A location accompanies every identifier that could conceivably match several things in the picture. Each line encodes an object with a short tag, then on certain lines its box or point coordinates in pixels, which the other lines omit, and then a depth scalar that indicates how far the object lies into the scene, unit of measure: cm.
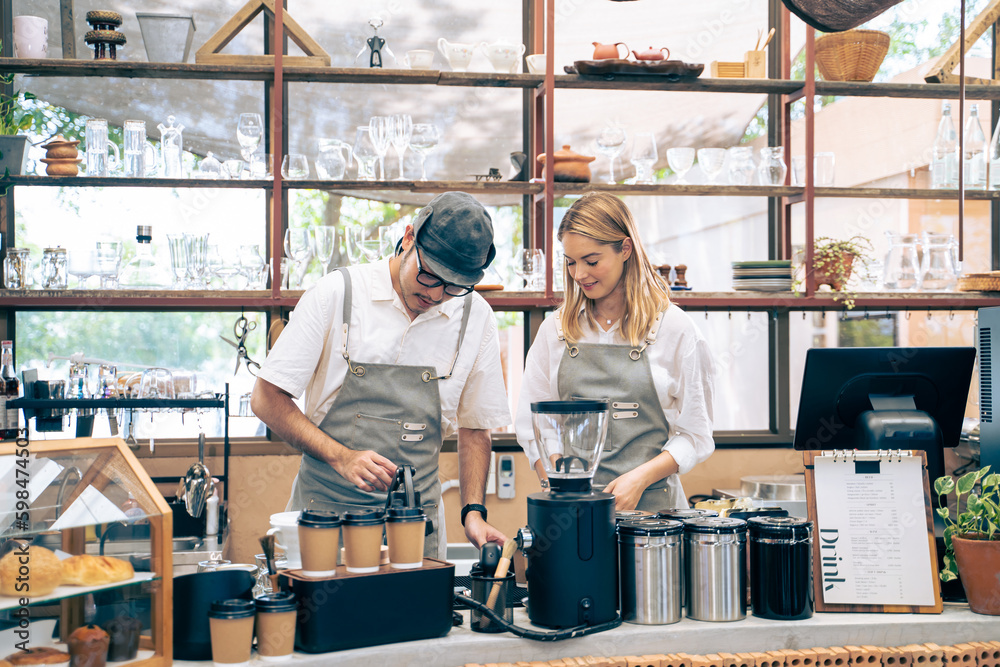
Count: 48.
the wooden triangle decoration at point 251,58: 314
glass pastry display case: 130
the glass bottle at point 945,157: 353
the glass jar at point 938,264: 348
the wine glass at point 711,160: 341
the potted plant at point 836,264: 338
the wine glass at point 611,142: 333
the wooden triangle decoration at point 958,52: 353
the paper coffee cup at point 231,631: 137
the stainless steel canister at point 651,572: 156
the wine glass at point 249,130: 314
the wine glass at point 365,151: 323
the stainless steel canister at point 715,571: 159
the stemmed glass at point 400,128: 322
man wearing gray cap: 202
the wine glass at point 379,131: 322
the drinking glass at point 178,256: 307
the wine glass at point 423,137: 322
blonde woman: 217
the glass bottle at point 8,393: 279
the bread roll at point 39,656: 129
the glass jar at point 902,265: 348
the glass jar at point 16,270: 305
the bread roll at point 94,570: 131
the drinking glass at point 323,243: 315
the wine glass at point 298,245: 314
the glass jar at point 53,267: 304
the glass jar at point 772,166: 345
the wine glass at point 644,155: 335
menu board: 167
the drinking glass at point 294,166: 317
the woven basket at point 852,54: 345
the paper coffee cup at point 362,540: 144
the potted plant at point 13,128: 303
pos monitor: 191
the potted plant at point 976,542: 166
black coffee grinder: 151
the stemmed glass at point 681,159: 342
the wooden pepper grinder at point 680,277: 339
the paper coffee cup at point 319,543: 142
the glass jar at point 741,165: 345
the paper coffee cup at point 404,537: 147
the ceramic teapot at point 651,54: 328
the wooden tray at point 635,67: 327
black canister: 160
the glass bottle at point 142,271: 314
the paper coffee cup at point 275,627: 139
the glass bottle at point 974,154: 357
